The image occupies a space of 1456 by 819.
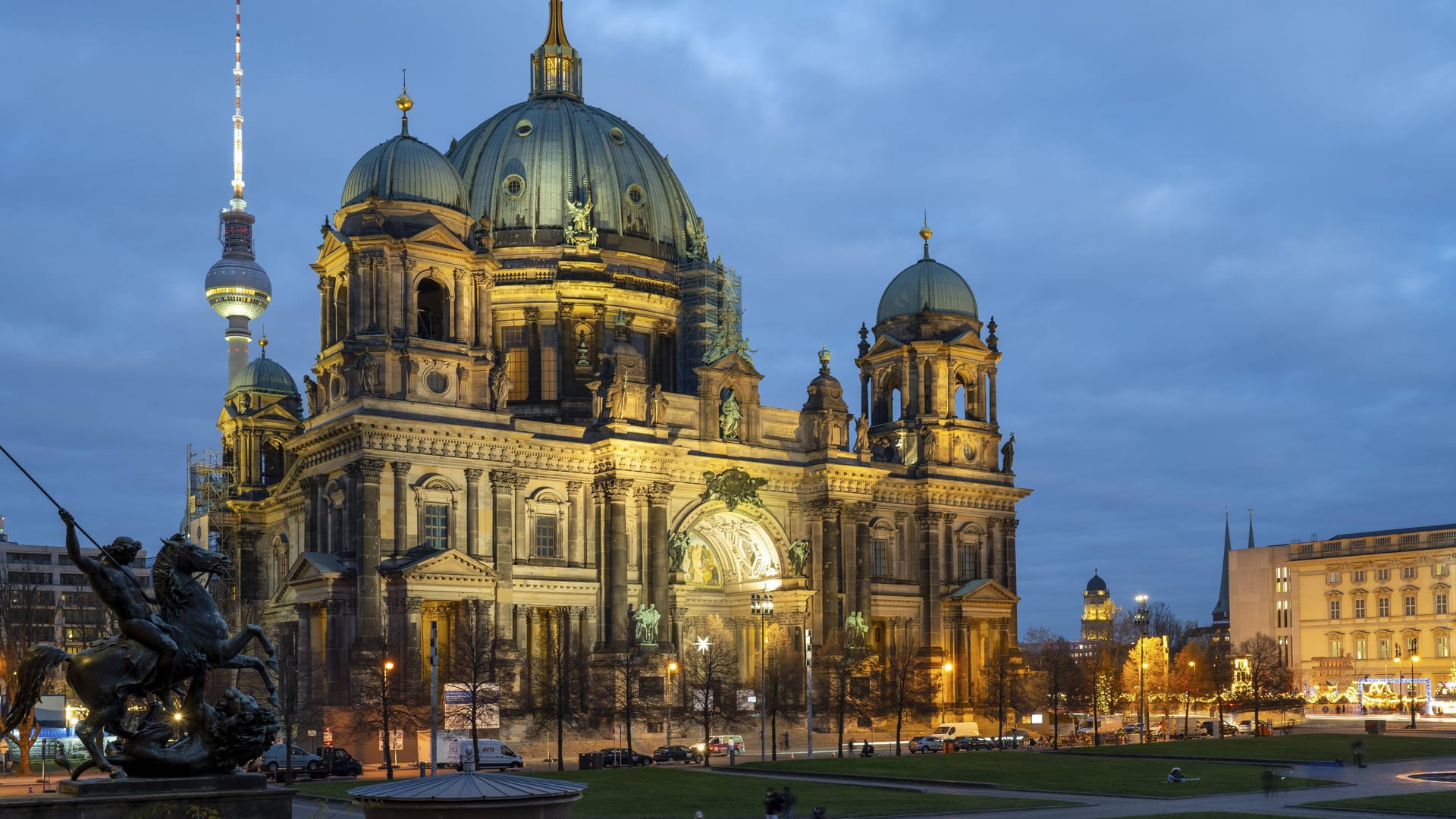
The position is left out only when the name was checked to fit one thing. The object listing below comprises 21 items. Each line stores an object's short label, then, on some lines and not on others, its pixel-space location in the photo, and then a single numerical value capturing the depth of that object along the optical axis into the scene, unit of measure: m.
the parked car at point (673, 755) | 83.44
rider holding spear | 27.14
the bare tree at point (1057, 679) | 107.39
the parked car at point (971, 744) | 95.31
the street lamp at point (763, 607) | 104.88
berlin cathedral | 89.69
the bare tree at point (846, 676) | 100.56
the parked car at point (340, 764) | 72.44
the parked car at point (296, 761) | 69.31
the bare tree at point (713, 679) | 91.75
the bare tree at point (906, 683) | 98.38
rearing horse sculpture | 27.02
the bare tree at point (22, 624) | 78.94
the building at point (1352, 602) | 150.38
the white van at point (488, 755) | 73.12
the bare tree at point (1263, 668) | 123.30
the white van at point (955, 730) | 102.51
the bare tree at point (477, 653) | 82.38
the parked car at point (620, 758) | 79.75
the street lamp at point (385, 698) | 67.33
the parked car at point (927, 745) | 96.18
